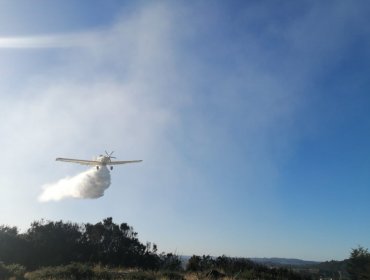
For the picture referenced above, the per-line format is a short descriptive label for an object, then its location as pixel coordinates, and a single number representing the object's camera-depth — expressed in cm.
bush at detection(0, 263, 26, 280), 3197
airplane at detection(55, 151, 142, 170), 5912
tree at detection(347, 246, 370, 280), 7968
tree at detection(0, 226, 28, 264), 6248
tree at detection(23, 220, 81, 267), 6525
